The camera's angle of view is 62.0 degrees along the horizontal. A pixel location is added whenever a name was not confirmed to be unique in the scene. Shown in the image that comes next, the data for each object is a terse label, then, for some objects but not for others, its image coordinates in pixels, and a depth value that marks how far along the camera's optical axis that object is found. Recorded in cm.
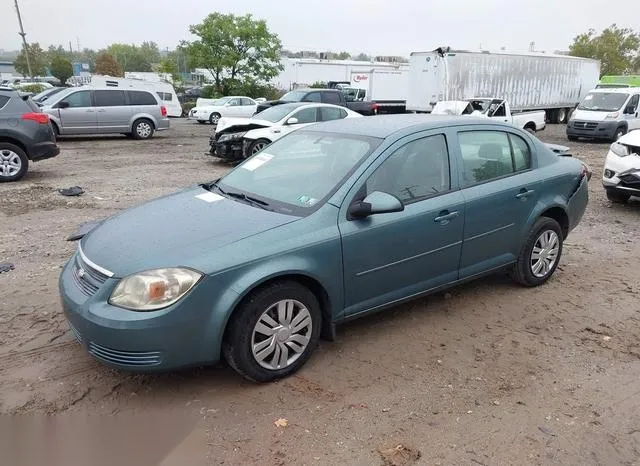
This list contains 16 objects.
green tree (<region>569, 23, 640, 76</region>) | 5200
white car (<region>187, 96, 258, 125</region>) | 2675
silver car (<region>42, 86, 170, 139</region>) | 1608
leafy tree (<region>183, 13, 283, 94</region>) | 4097
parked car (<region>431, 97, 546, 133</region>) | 1817
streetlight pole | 4506
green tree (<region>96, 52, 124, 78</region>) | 6212
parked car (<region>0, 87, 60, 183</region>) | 954
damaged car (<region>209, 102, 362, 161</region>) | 1197
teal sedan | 303
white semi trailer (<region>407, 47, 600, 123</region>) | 2194
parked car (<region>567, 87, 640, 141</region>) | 1866
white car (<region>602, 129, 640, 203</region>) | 781
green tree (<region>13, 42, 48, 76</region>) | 7212
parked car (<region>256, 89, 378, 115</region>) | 1880
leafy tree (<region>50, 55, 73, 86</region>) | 7350
